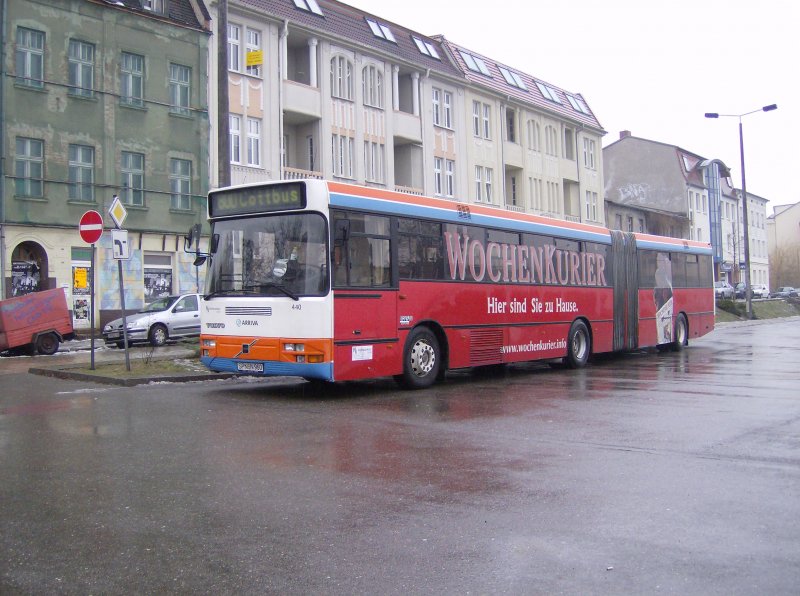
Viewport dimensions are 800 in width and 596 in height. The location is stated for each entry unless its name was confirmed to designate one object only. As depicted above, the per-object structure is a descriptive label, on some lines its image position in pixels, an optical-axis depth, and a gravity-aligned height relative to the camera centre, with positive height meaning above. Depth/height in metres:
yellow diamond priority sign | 15.12 +2.00
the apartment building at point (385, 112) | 33.38 +9.88
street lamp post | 44.81 +3.59
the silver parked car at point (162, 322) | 24.42 -0.08
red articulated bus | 11.66 +0.48
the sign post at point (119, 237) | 15.15 +1.56
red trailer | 21.98 +0.03
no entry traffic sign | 15.41 +1.78
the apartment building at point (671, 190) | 70.56 +10.73
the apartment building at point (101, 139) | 28.27 +6.71
